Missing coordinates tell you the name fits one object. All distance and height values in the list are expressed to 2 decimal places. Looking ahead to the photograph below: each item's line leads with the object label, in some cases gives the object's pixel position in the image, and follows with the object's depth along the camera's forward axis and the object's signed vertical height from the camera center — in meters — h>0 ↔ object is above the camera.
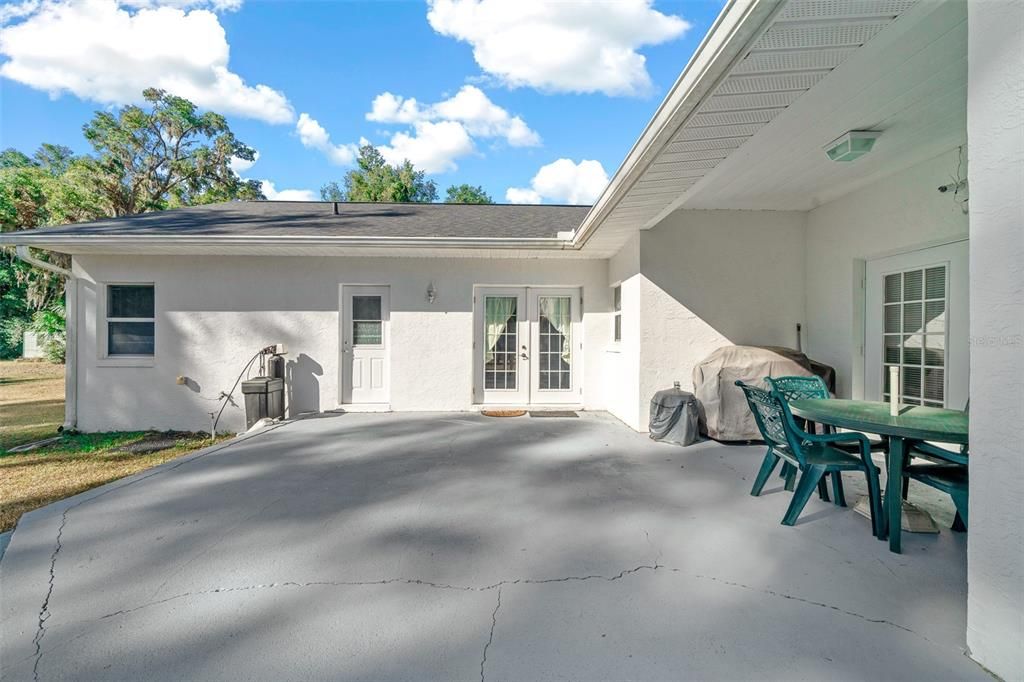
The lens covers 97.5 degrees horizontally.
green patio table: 2.61 -0.50
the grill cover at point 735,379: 5.11 -0.43
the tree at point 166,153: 19.73 +8.67
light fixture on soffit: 3.76 +1.71
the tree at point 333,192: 32.24 +11.29
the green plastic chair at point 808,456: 2.87 -0.76
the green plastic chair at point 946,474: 2.50 -0.76
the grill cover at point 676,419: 5.21 -0.89
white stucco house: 1.71 +0.90
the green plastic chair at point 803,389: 3.98 -0.40
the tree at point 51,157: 23.34 +9.55
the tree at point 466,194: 32.81 +10.92
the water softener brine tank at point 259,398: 6.38 -0.82
